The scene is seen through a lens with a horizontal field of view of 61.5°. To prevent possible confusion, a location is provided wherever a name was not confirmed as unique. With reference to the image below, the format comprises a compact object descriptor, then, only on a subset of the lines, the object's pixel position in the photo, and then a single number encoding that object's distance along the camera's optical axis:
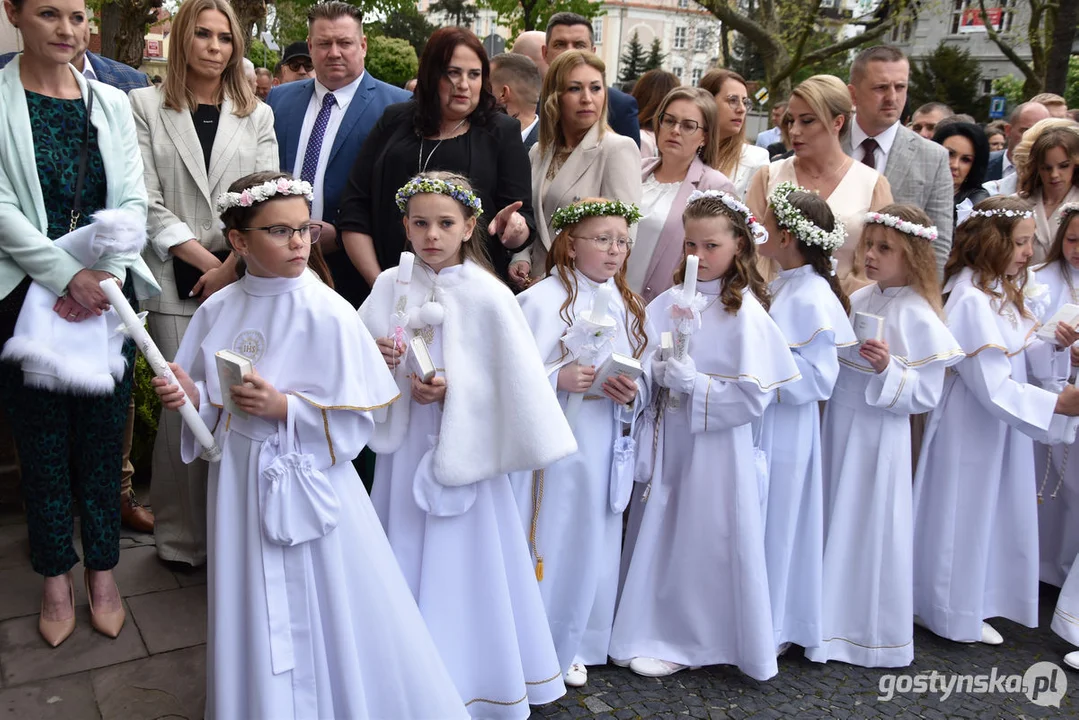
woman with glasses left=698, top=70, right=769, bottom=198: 5.42
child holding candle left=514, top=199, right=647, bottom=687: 3.63
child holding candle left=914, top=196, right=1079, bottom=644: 4.30
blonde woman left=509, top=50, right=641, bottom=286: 4.33
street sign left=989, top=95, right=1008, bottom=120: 21.47
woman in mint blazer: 3.40
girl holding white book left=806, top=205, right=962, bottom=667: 4.07
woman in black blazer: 4.05
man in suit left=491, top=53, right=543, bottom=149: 5.20
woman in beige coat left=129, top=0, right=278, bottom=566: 4.04
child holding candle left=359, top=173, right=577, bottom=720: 3.22
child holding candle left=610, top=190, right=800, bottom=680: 3.78
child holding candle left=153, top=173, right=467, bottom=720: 2.82
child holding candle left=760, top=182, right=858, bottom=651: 3.96
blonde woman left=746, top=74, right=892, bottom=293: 4.63
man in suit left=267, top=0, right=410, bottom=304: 4.49
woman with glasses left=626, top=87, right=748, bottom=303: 4.43
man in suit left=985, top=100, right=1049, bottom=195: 7.48
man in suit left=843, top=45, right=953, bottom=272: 5.07
